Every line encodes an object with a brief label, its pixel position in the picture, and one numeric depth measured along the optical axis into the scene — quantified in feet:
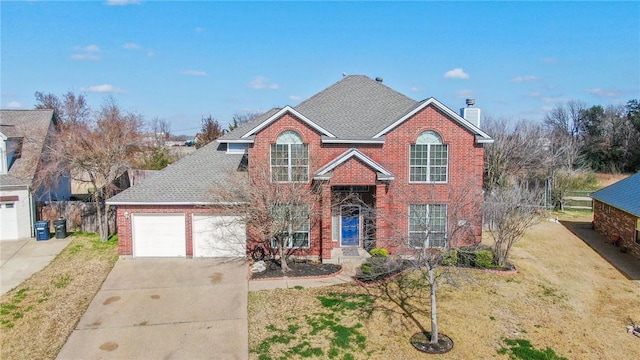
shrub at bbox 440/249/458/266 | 52.81
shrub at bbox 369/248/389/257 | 59.93
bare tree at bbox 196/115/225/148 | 139.86
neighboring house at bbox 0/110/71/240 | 74.18
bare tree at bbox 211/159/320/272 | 56.08
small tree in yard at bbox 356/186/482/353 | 38.47
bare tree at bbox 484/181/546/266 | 57.47
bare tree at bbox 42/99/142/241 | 70.79
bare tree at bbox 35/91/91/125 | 152.78
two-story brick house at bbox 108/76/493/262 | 61.46
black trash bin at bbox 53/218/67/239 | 74.58
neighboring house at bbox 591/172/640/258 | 65.63
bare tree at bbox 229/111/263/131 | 218.07
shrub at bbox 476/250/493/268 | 58.03
